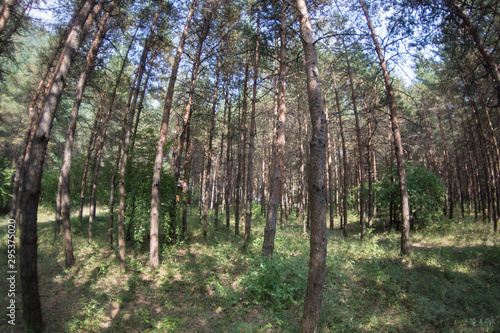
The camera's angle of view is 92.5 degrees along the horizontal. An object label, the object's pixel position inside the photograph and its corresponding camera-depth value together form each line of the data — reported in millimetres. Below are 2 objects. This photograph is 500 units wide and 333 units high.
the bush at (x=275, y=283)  6344
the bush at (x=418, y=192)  14469
